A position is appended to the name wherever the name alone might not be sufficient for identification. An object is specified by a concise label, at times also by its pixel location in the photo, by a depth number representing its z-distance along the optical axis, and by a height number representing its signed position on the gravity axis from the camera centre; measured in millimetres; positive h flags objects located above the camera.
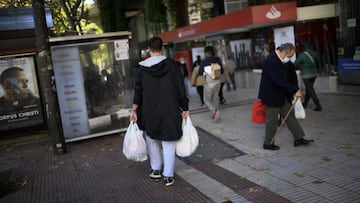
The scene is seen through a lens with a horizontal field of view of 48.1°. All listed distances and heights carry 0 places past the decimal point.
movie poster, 9141 -606
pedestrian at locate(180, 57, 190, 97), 15540 -930
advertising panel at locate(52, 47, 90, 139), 8336 -614
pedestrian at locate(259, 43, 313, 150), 5926 -794
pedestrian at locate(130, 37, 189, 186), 4910 -588
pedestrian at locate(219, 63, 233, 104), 12048 -1151
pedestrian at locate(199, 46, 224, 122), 9227 -902
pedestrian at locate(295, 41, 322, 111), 9195 -746
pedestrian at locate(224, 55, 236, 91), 14688 -872
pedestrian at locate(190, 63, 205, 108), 11907 -955
